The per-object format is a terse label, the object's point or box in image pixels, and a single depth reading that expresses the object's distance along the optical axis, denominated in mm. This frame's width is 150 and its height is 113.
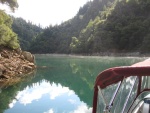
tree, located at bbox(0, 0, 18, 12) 12717
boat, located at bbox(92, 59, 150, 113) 1179
